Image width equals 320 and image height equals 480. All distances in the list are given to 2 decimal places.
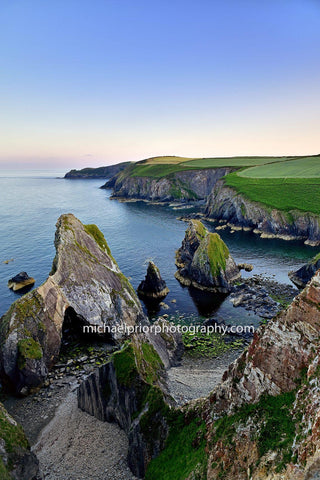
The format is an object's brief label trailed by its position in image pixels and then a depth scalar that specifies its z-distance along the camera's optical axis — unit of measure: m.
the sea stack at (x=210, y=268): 58.12
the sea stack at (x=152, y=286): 55.89
